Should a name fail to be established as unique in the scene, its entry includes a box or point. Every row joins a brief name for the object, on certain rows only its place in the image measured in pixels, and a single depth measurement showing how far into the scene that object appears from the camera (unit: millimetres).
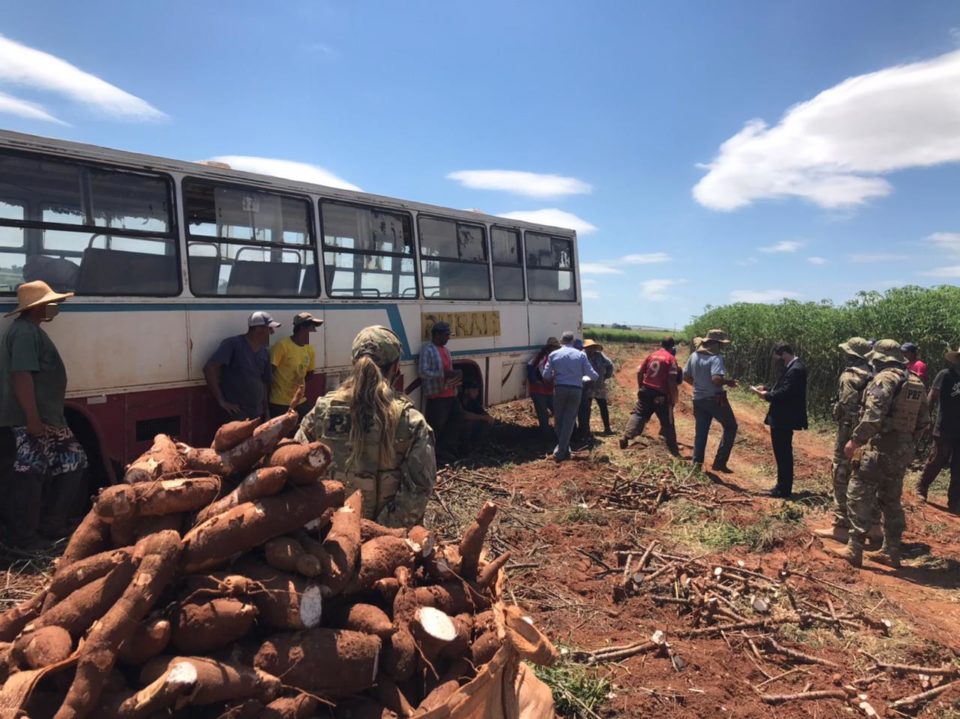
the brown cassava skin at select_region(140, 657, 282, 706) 1894
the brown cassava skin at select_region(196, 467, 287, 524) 2355
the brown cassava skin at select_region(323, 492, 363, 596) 2318
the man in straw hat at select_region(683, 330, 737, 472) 9484
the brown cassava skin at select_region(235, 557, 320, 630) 2148
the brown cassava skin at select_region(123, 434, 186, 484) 2410
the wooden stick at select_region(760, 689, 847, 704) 4004
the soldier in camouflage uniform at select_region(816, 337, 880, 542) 7137
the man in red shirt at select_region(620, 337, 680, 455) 10492
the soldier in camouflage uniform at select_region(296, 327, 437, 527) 3420
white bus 5477
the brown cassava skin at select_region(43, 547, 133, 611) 2236
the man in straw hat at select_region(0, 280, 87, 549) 4863
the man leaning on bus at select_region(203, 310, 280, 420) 6385
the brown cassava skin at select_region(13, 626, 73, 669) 1945
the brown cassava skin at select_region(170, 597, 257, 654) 2018
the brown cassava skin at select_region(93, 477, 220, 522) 2264
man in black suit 8445
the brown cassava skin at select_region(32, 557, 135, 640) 2080
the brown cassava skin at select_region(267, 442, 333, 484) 2393
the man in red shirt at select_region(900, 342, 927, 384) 9969
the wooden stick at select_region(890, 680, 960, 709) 4008
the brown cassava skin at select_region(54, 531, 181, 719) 1818
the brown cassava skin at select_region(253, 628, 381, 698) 2051
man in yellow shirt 7031
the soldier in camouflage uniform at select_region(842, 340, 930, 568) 6273
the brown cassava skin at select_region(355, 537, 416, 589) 2475
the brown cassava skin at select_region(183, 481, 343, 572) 2205
